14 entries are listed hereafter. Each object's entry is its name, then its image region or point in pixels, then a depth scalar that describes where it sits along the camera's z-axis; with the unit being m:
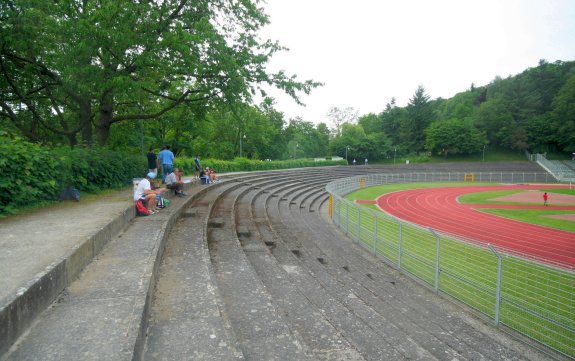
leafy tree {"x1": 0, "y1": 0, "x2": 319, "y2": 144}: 10.09
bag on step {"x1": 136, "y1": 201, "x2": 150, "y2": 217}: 8.72
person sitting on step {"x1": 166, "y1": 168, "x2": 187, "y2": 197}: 12.31
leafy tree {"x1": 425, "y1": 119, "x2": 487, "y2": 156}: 71.88
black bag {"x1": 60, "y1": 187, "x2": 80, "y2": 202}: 9.40
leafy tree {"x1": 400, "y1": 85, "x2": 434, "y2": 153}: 82.56
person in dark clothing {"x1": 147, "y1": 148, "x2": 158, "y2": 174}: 12.79
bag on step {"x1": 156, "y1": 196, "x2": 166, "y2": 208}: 10.09
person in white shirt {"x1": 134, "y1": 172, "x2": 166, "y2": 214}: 8.71
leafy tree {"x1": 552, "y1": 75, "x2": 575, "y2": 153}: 65.44
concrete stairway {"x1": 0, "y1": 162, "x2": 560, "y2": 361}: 3.20
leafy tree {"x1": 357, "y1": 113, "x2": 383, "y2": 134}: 99.44
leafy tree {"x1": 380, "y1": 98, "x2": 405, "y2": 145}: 88.99
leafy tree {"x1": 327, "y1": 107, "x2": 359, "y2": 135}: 105.81
